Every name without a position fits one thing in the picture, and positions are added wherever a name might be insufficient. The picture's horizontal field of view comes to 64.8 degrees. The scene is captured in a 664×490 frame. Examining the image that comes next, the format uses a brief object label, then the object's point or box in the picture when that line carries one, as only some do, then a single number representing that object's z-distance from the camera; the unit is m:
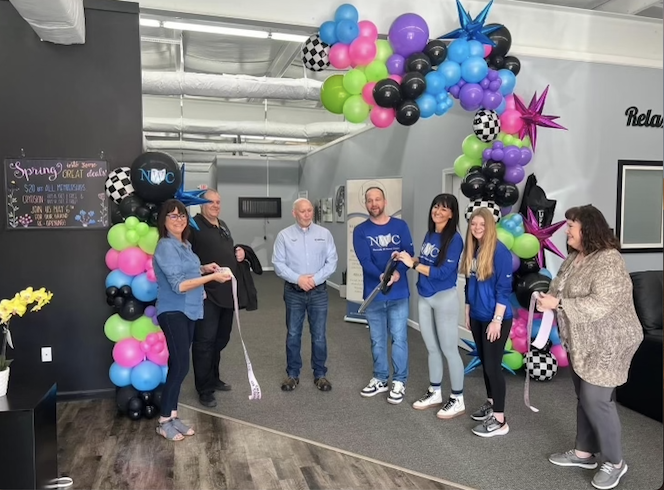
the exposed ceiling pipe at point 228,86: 6.71
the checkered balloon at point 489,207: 4.37
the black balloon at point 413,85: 3.94
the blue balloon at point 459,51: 4.05
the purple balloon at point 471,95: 4.09
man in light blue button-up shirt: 4.02
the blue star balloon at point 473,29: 4.06
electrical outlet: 3.91
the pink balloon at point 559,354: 4.42
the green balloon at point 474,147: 4.52
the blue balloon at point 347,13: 4.02
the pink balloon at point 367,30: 4.04
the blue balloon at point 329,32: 4.07
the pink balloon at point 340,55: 4.05
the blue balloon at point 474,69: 4.02
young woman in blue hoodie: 3.24
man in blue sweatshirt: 3.88
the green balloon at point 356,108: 4.14
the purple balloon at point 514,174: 4.34
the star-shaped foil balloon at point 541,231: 4.36
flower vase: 2.48
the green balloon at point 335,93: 4.23
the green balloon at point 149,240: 3.52
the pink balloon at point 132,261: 3.54
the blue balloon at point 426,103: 4.06
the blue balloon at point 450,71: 4.05
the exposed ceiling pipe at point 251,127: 9.23
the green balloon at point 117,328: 3.60
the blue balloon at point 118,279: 3.58
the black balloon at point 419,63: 4.02
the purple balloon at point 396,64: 4.09
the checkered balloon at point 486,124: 4.26
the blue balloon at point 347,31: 3.98
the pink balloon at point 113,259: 3.61
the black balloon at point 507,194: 4.33
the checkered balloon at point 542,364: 4.37
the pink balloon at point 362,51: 4.00
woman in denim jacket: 3.07
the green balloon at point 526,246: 4.23
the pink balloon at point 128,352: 3.60
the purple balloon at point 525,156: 4.34
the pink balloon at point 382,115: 4.15
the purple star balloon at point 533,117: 4.38
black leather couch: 3.68
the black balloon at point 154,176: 3.47
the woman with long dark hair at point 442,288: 3.52
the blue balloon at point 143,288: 3.56
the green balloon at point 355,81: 4.08
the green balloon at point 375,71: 4.07
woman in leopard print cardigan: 2.57
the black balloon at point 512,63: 4.34
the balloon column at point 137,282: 3.52
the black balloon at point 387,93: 3.96
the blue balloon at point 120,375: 3.62
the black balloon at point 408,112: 3.99
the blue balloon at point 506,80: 4.25
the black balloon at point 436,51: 4.05
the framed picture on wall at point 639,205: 5.21
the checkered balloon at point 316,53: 4.15
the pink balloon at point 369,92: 4.09
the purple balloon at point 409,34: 4.02
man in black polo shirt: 3.79
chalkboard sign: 3.79
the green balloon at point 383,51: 4.10
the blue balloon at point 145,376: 3.61
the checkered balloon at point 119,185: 3.62
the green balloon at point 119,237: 3.55
